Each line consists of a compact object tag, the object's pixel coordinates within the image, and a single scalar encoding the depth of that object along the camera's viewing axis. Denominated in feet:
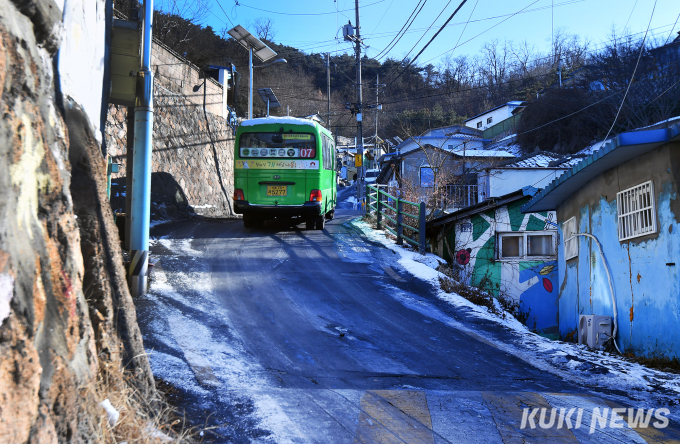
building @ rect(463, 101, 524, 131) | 148.77
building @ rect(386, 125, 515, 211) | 81.44
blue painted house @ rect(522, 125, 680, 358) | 23.07
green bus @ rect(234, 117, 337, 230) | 47.14
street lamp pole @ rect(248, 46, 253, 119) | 80.64
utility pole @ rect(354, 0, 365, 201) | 88.33
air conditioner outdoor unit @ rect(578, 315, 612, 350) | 27.86
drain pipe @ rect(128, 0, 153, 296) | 25.35
